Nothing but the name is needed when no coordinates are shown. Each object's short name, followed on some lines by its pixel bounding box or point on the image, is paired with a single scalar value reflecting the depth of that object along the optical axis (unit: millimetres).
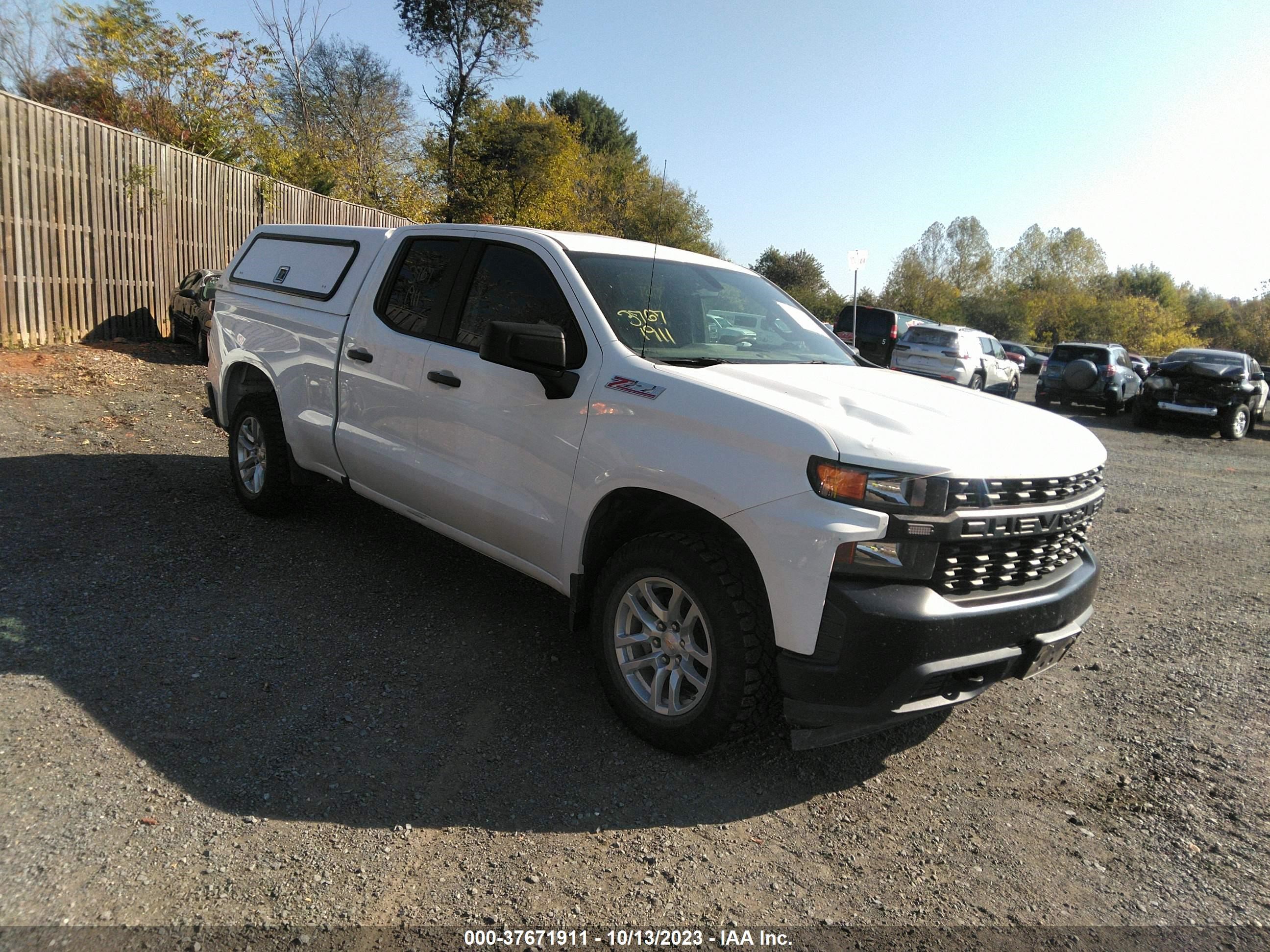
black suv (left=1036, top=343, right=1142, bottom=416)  19188
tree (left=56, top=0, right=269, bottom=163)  19250
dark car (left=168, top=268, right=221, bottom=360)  12531
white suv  19188
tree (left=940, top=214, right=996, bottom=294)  89688
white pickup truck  2787
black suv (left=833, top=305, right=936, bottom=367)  18983
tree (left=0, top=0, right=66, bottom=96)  24422
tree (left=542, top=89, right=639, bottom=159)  63062
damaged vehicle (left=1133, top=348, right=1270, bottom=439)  16703
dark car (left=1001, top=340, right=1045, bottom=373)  45188
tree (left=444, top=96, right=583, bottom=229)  32656
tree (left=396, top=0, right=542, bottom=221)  32750
